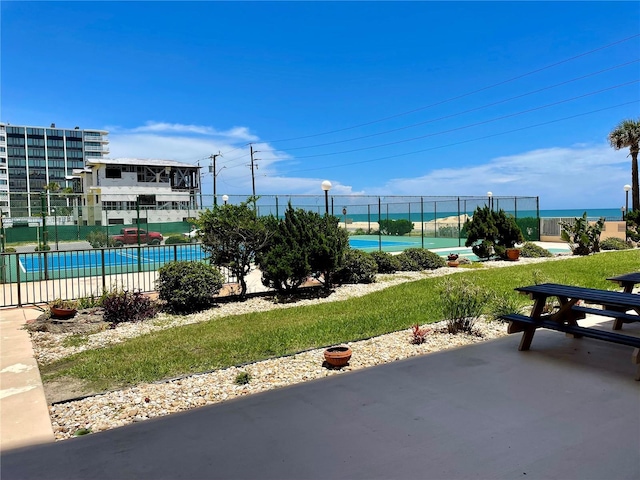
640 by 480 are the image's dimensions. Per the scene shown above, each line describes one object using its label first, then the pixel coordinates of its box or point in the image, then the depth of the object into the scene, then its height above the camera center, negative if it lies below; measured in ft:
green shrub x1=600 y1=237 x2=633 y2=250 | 57.44 -2.94
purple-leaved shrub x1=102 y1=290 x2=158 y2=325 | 24.13 -4.11
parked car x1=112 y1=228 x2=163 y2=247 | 61.26 -0.41
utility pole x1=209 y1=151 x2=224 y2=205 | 156.28 +23.79
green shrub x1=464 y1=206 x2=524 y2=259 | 51.60 -0.82
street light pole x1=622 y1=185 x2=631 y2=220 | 77.87 +4.82
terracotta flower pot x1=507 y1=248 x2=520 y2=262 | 49.93 -3.28
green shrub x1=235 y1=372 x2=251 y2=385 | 13.65 -4.61
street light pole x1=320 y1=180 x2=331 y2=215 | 47.42 +4.76
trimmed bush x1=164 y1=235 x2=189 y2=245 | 64.58 -0.82
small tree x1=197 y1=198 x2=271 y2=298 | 29.30 -0.25
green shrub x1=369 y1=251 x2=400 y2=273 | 40.70 -3.25
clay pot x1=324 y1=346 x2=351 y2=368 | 14.66 -4.26
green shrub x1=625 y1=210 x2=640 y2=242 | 63.52 -0.14
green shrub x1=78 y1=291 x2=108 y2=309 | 26.35 -4.01
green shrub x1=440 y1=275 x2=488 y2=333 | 18.61 -3.44
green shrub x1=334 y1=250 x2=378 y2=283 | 35.17 -3.43
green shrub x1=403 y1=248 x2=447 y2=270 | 43.62 -3.17
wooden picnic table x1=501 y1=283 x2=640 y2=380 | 13.87 -3.08
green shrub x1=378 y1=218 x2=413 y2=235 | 100.21 +0.23
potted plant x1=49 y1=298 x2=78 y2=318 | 23.65 -3.93
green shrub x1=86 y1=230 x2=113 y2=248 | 61.57 -0.35
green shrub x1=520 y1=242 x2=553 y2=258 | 53.62 -3.34
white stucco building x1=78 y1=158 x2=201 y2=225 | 147.33 +19.79
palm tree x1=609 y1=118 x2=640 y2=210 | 83.34 +15.34
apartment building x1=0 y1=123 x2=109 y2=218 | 346.13 +70.37
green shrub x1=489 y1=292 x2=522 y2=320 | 20.10 -3.86
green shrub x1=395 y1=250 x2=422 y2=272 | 41.87 -3.50
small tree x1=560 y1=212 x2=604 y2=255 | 53.11 -1.47
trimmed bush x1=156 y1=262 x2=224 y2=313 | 25.94 -3.17
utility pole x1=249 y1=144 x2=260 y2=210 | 156.04 +19.56
